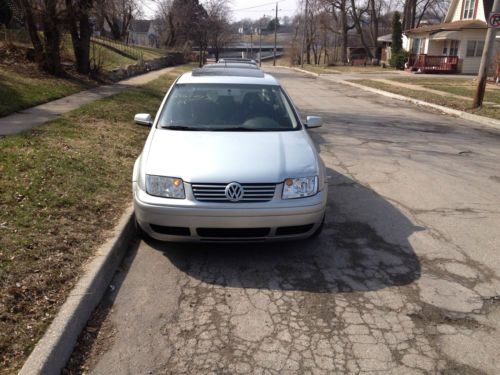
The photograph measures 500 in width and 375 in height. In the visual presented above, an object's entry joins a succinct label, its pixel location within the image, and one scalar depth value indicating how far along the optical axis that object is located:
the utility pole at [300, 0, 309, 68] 52.51
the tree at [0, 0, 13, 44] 18.55
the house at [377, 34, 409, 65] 50.28
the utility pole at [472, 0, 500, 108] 13.64
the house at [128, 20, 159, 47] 92.05
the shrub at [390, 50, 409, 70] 44.12
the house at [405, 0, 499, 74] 37.19
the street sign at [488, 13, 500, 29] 13.38
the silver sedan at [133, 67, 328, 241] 3.90
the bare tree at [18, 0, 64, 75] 14.09
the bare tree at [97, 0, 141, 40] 17.48
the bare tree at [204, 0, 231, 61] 49.28
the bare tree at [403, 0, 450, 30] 54.75
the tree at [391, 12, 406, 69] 44.62
